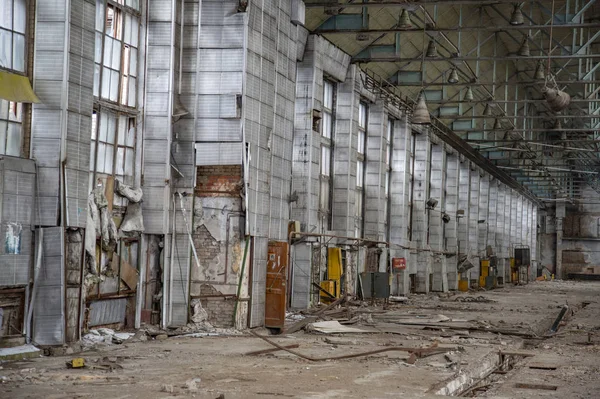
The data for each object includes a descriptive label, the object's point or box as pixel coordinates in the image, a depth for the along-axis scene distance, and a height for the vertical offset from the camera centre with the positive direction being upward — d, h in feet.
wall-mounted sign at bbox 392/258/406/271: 118.62 -2.15
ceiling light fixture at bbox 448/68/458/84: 107.65 +21.62
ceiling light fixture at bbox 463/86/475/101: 118.19 +21.44
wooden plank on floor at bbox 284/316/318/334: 63.76 -6.07
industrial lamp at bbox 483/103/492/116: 134.10 +22.43
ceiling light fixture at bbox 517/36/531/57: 97.28 +22.98
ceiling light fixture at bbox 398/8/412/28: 83.36 +22.18
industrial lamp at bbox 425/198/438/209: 136.26 +7.44
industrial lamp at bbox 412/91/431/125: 77.30 +12.09
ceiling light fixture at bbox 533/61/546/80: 99.43 +20.90
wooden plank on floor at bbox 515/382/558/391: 41.81 -6.53
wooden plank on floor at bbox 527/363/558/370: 49.26 -6.49
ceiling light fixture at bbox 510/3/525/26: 86.02 +23.48
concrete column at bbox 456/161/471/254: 157.07 +6.49
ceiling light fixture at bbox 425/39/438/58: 94.07 +21.70
